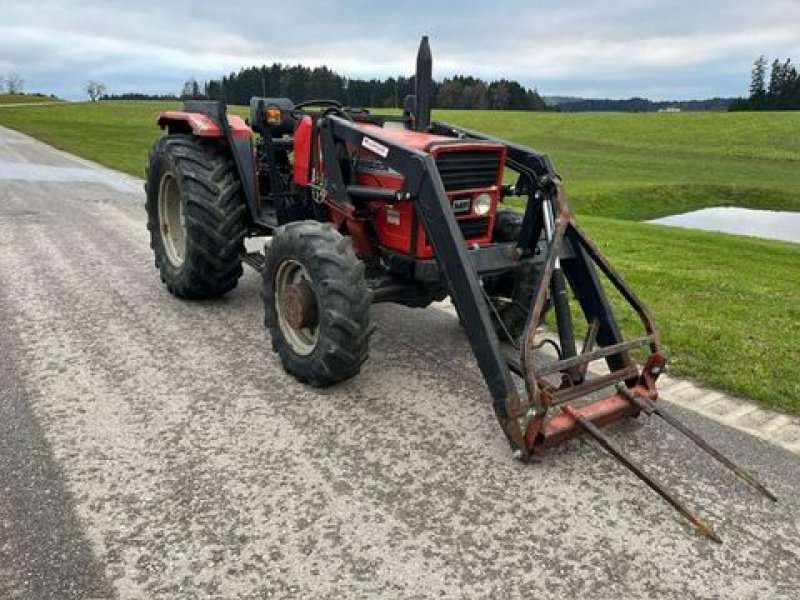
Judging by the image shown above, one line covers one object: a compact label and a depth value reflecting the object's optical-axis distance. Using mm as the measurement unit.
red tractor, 3584
